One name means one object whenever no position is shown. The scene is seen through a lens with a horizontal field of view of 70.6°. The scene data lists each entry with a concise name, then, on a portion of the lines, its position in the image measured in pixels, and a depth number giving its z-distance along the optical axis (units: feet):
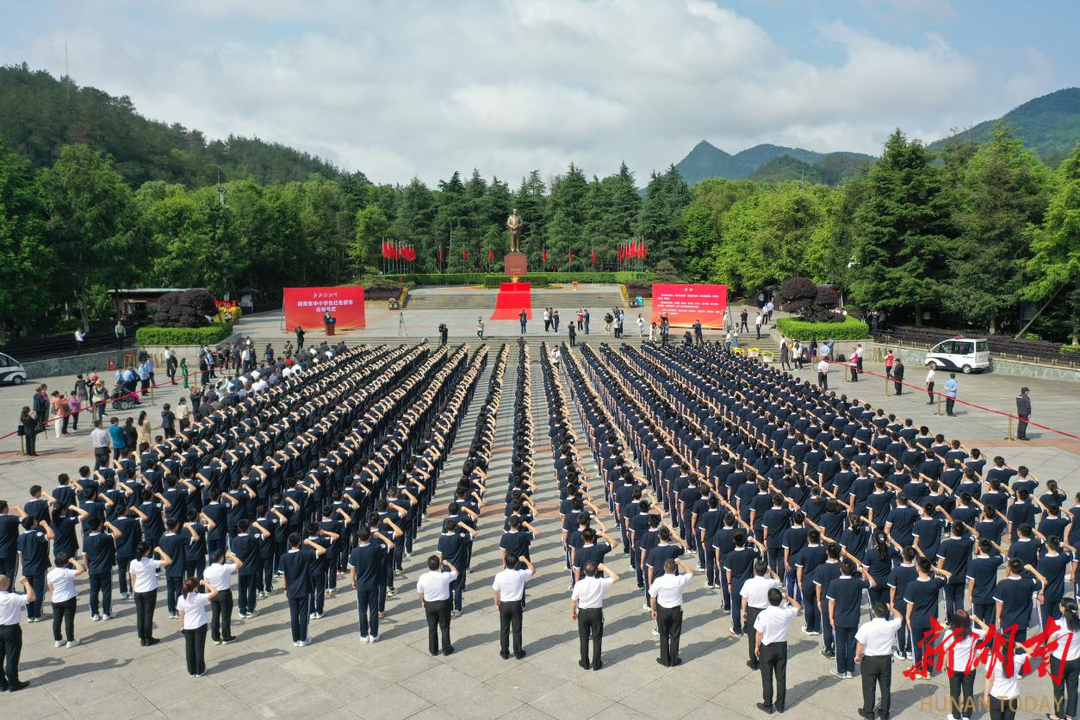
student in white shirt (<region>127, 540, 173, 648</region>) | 28.45
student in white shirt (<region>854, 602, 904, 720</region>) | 22.26
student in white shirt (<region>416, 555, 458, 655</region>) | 27.09
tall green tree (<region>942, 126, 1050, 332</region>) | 117.91
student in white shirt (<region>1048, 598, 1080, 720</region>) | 22.29
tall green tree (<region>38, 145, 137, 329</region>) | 120.47
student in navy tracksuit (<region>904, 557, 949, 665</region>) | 24.49
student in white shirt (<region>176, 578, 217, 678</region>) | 25.88
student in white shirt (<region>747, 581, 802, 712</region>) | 23.02
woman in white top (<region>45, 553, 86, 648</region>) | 28.55
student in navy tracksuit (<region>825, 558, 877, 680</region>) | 24.88
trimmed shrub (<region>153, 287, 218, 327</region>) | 121.39
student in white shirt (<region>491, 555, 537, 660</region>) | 26.68
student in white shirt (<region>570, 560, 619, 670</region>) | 25.80
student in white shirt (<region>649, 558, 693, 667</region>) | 25.70
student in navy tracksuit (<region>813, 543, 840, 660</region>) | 25.79
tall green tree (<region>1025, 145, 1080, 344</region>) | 105.40
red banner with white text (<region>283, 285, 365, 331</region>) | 128.36
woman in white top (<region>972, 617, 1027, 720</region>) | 21.36
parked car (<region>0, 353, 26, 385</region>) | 97.45
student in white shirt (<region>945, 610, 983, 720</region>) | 21.75
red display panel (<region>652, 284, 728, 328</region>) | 128.77
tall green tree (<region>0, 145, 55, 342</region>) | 106.63
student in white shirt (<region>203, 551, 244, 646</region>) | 28.37
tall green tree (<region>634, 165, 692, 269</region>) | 224.94
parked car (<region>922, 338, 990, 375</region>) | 99.09
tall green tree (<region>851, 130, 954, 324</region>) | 129.70
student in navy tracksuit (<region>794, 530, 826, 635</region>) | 27.22
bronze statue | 241.14
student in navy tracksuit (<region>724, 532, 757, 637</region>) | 27.94
